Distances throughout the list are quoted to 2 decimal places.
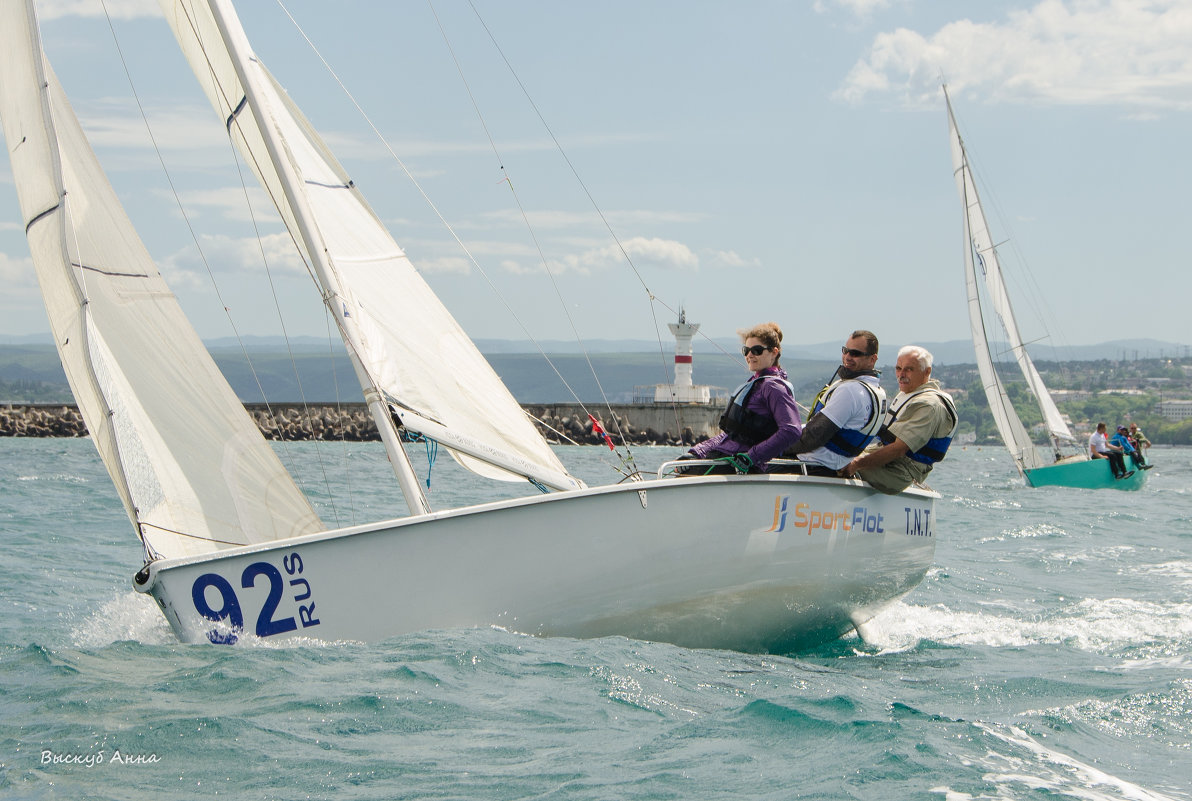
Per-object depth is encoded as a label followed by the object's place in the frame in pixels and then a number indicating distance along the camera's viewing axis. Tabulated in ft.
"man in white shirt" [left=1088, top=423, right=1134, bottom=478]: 156.56
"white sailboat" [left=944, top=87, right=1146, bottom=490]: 163.02
